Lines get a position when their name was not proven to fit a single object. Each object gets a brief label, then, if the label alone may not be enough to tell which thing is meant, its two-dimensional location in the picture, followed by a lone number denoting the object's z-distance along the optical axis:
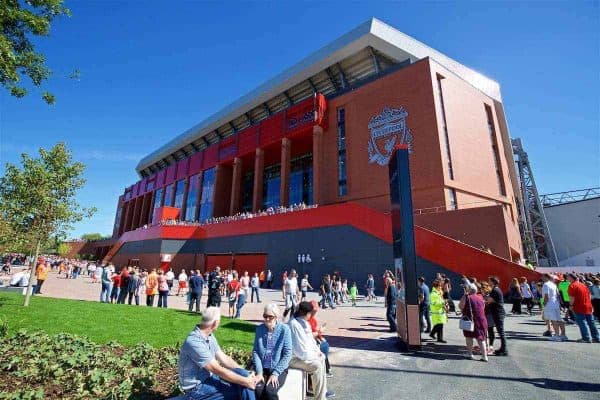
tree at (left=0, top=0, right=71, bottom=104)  6.50
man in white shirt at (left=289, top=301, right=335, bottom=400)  4.06
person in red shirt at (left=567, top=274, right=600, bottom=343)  7.86
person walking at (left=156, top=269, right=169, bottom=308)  13.13
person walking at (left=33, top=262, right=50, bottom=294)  15.49
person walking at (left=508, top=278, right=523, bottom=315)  12.62
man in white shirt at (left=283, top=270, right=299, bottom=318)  11.80
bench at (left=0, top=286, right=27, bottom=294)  15.04
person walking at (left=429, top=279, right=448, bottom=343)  7.98
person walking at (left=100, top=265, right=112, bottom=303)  13.84
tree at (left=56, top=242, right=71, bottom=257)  69.18
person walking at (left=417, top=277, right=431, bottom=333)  9.08
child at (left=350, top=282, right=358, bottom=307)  16.17
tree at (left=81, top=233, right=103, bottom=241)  115.17
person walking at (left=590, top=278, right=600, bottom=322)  9.09
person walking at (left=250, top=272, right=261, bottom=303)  16.69
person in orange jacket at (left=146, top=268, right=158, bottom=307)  13.12
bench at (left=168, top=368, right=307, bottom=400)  3.69
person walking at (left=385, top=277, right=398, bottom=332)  9.48
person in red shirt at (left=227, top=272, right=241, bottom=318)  11.50
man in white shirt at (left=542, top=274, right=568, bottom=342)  8.16
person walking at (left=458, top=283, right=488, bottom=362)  6.42
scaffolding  38.53
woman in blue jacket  3.53
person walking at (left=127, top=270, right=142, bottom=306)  13.95
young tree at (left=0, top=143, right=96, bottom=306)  10.85
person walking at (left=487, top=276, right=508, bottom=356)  6.87
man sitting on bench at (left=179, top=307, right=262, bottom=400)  2.94
